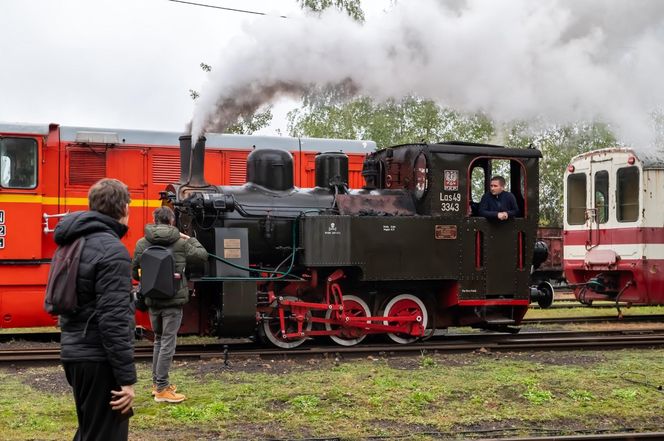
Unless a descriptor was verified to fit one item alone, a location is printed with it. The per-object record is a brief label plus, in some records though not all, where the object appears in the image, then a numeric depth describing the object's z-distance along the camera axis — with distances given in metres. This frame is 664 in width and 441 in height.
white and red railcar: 15.22
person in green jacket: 7.39
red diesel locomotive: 11.48
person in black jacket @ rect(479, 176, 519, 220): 11.38
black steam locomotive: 10.51
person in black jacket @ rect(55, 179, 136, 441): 4.09
